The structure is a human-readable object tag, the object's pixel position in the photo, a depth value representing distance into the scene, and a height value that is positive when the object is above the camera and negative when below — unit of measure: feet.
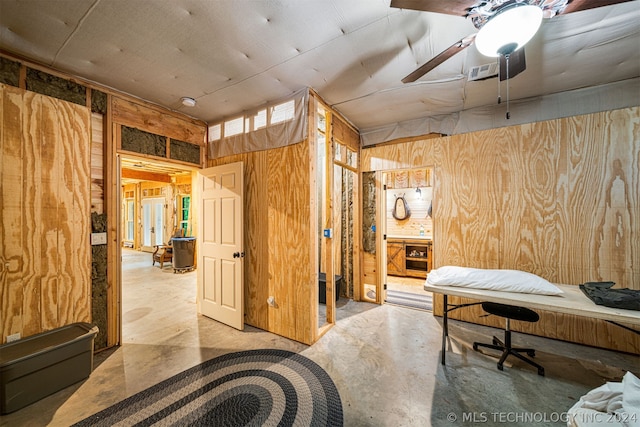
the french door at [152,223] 27.66 -0.59
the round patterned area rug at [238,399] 5.50 -4.74
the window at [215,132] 11.16 +4.16
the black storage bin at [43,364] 5.69 -3.82
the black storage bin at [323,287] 12.20 -3.70
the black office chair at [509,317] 6.97 -3.07
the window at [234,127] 10.44 +4.16
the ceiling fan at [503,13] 4.14 +3.71
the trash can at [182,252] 19.26 -2.87
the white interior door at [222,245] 9.74 -1.21
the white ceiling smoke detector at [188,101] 9.20 +4.63
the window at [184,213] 25.07 +0.53
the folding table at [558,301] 5.28 -2.22
